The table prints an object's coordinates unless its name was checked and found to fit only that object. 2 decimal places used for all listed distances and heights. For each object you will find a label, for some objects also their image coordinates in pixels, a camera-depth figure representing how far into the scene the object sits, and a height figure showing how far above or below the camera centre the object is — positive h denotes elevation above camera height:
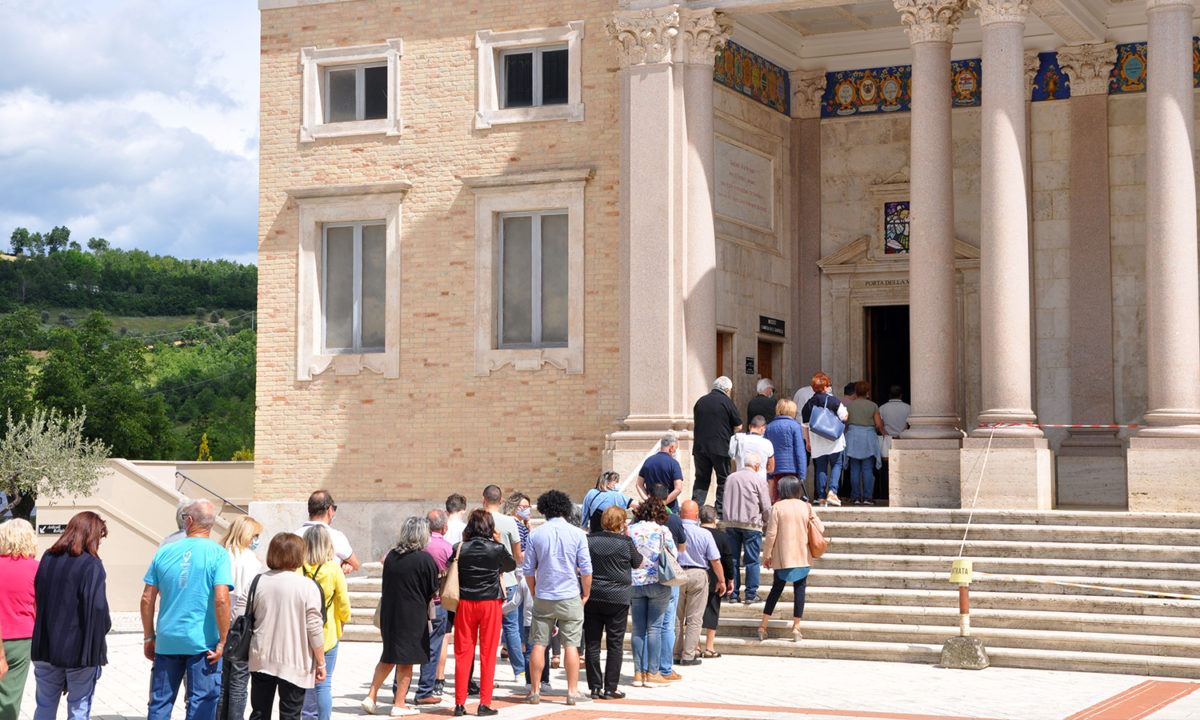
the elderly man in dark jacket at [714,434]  17.25 +0.05
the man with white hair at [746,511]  15.23 -0.72
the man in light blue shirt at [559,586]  11.93 -1.15
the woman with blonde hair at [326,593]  10.08 -1.02
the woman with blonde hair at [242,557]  9.82 -0.76
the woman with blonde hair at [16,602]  9.45 -1.01
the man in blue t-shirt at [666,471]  16.02 -0.34
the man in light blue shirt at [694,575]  13.75 -1.23
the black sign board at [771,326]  21.94 +1.62
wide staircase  13.99 -1.53
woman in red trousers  11.55 -1.27
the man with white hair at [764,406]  18.94 +0.41
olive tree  37.22 -0.60
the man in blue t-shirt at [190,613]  9.44 -1.07
